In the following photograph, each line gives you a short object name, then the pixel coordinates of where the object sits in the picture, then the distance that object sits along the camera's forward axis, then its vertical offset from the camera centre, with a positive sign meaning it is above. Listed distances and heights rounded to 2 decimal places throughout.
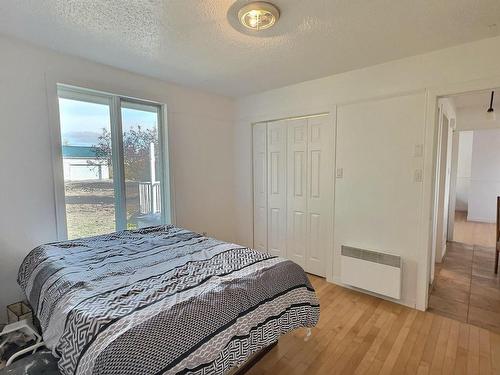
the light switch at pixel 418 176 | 2.38 -0.07
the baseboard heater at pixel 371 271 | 2.51 -1.04
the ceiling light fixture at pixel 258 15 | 1.57 +0.99
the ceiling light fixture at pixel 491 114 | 3.41 +0.74
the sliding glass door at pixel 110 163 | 2.49 +0.08
